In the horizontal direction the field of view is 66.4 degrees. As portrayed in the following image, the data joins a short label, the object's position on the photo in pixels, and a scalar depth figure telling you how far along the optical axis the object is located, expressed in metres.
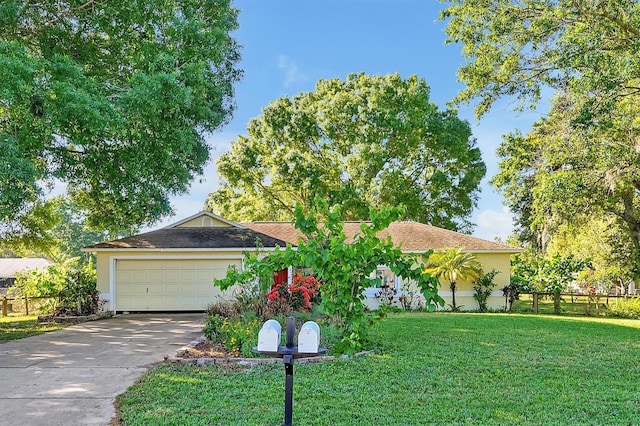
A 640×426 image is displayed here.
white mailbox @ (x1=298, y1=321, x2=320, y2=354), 4.09
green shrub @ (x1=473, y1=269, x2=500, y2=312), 18.66
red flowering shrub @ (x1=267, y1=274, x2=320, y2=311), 11.46
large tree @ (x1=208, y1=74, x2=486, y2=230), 27.14
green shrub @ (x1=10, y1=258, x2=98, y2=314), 16.16
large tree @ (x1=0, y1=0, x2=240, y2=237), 9.58
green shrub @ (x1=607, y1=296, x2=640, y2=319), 17.18
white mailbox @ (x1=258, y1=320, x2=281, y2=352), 4.11
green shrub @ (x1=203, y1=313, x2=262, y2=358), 8.28
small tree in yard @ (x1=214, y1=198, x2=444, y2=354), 6.75
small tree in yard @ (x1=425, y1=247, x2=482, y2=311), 18.03
